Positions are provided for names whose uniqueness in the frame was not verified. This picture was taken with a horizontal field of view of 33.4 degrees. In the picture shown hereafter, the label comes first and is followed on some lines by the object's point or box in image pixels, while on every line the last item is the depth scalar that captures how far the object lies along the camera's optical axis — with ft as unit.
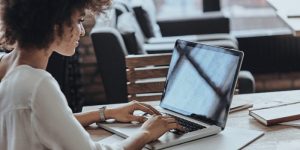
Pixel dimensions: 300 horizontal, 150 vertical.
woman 3.63
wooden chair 7.62
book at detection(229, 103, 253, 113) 5.44
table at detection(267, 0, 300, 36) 6.33
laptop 4.66
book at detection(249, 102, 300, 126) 4.90
